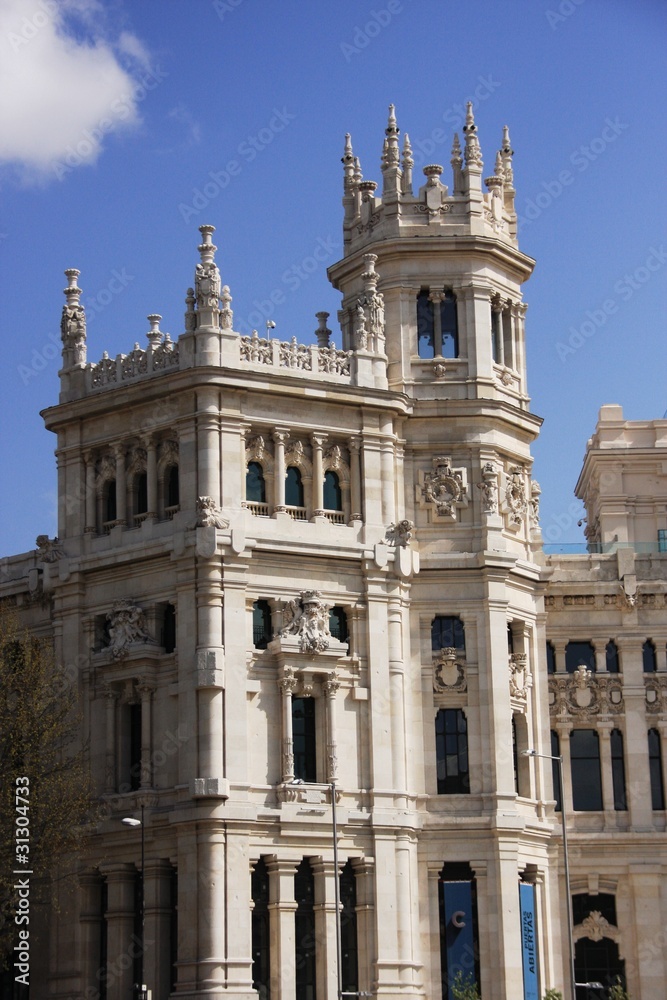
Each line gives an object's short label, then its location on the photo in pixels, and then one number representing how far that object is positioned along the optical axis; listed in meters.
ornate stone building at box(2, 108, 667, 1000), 65.19
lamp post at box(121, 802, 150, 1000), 60.91
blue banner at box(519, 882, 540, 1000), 68.19
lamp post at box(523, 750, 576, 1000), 65.31
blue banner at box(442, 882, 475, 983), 67.56
